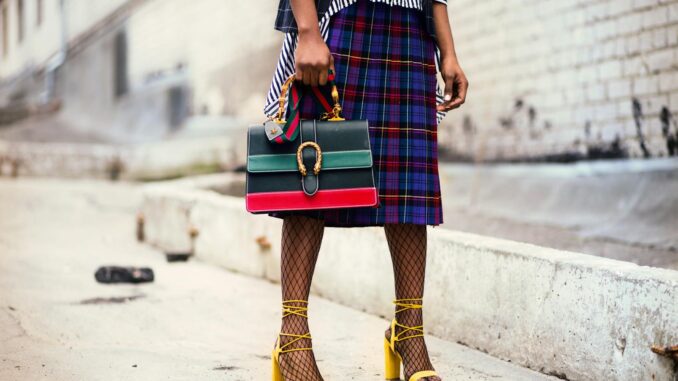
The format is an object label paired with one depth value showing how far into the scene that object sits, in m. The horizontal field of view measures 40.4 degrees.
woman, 2.29
